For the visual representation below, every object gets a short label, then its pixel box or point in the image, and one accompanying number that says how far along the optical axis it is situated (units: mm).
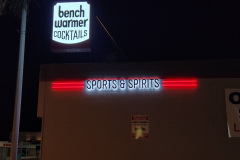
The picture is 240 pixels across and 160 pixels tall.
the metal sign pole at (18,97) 9578
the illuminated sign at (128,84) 10141
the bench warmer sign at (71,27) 10102
